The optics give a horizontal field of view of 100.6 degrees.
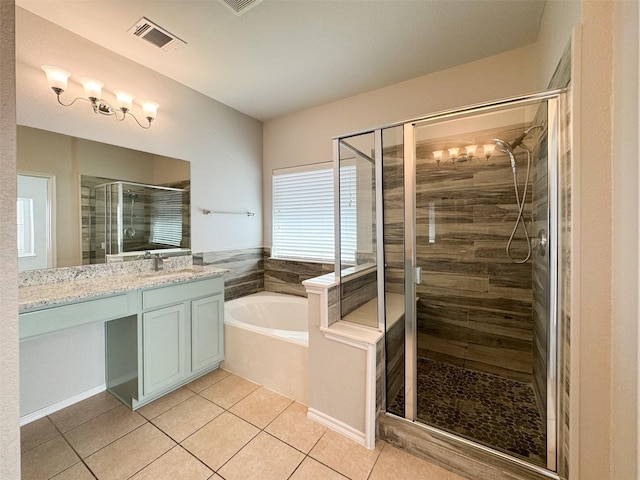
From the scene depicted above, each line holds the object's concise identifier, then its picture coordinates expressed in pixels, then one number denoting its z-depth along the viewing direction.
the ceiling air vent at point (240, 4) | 1.60
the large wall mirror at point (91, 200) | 1.73
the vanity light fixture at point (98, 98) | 1.71
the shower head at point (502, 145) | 1.92
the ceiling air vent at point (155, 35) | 1.80
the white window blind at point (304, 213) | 2.98
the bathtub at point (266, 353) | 1.98
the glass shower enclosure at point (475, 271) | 1.36
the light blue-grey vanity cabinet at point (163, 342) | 1.84
